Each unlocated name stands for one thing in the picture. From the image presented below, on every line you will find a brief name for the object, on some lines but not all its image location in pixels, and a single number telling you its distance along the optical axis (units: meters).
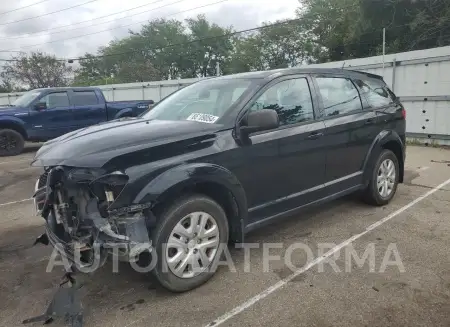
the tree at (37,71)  44.47
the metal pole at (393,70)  10.21
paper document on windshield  3.45
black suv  2.77
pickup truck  10.77
